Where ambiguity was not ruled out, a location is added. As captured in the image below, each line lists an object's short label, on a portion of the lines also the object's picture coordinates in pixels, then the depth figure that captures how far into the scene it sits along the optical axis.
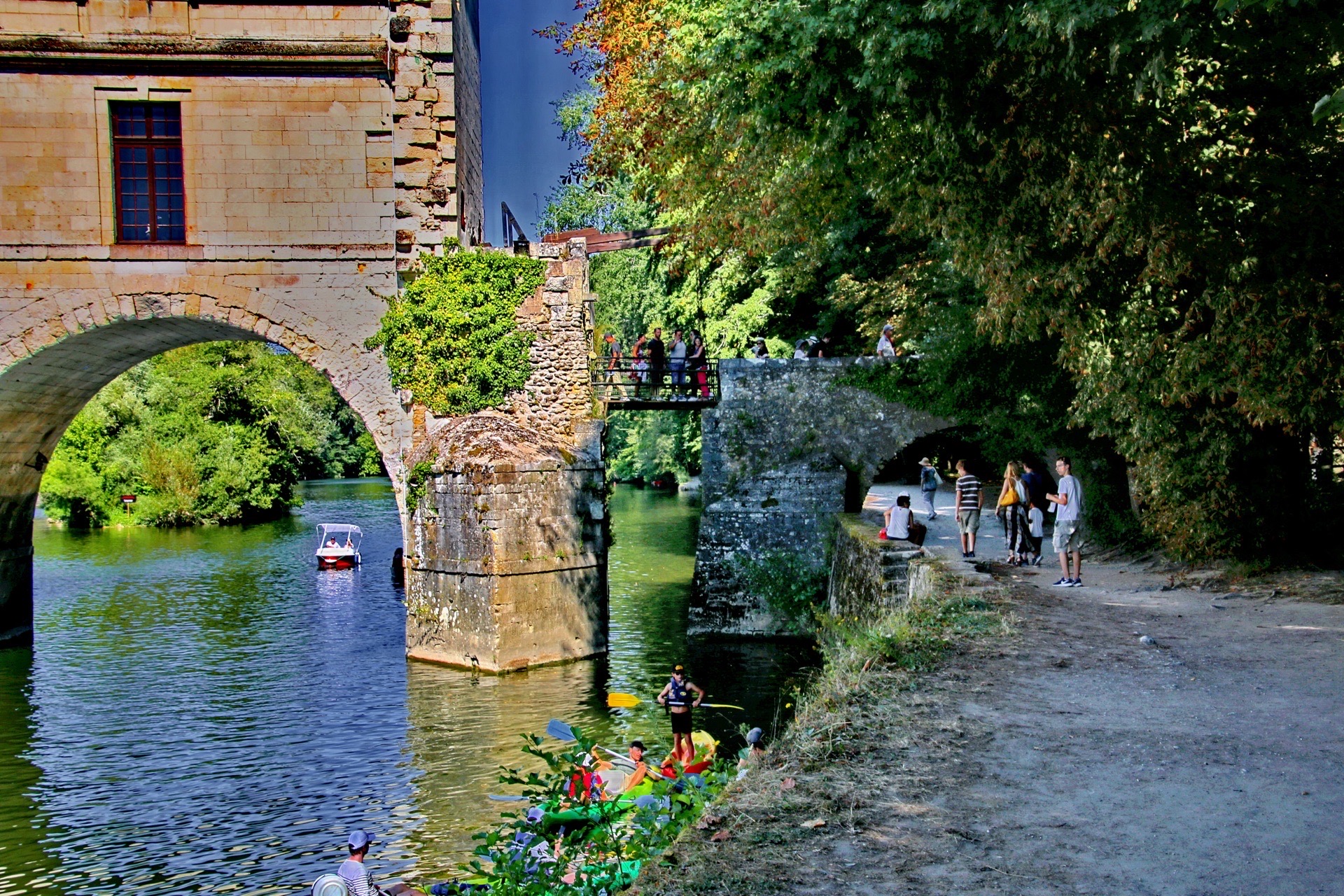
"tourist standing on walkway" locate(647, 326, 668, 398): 22.42
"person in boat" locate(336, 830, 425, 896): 8.38
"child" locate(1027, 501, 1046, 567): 14.05
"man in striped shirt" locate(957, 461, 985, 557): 13.88
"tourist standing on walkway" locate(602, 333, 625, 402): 20.80
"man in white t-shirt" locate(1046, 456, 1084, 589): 12.16
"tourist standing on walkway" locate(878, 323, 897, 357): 20.00
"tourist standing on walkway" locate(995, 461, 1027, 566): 13.87
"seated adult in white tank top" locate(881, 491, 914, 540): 15.19
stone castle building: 16.25
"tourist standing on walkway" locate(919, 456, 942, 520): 21.80
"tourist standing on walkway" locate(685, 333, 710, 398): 22.28
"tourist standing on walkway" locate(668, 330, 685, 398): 22.14
